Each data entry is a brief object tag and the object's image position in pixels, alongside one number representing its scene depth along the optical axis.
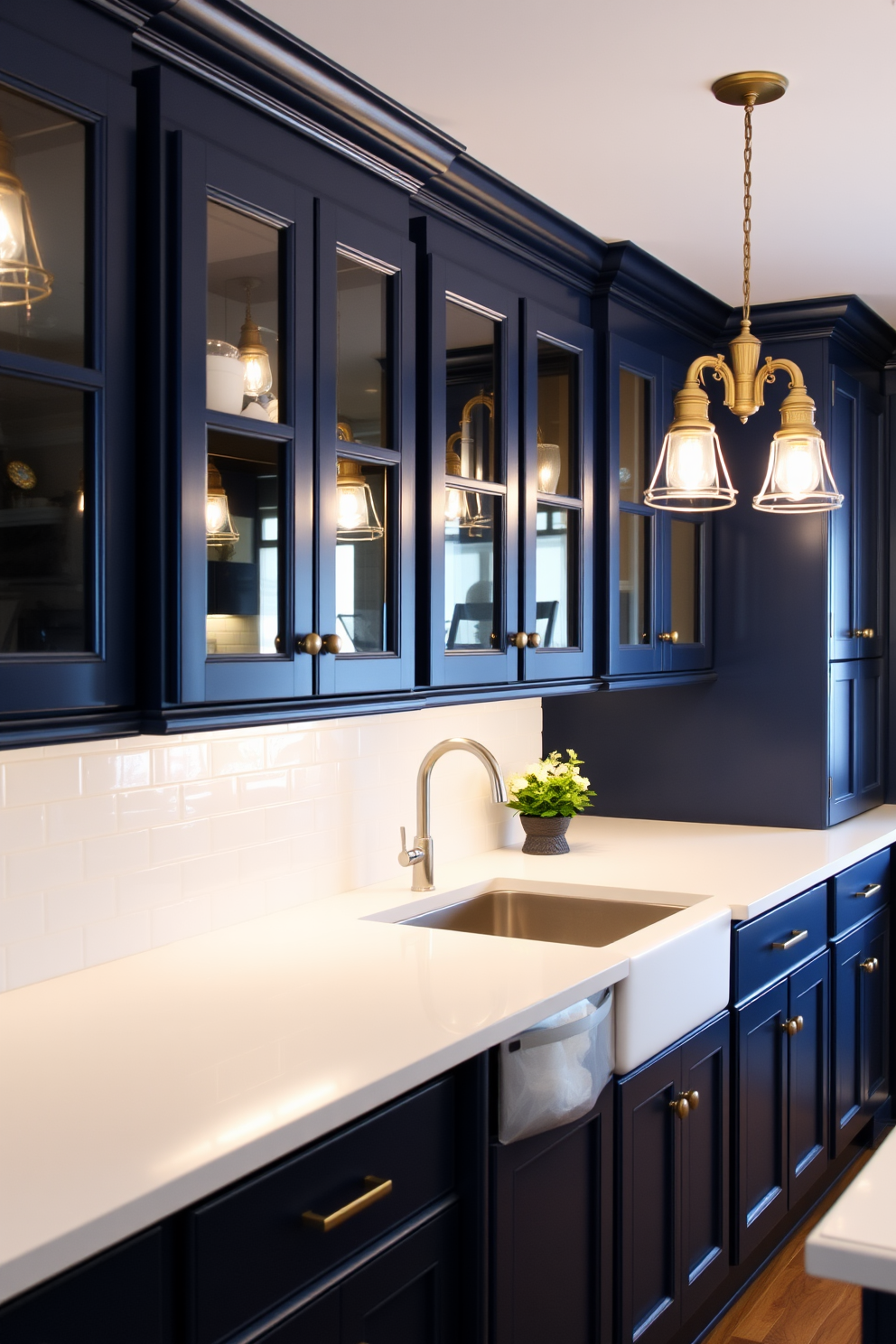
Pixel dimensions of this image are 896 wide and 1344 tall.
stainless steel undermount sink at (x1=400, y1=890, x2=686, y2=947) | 2.81
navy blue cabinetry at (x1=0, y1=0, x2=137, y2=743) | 1.59
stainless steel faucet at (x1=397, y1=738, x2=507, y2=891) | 2.72
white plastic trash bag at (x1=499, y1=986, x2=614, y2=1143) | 1.89
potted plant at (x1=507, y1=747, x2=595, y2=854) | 3.27
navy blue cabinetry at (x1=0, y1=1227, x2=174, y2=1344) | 1.17
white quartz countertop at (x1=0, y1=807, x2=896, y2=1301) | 1.28
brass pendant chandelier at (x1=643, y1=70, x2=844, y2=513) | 2.21
